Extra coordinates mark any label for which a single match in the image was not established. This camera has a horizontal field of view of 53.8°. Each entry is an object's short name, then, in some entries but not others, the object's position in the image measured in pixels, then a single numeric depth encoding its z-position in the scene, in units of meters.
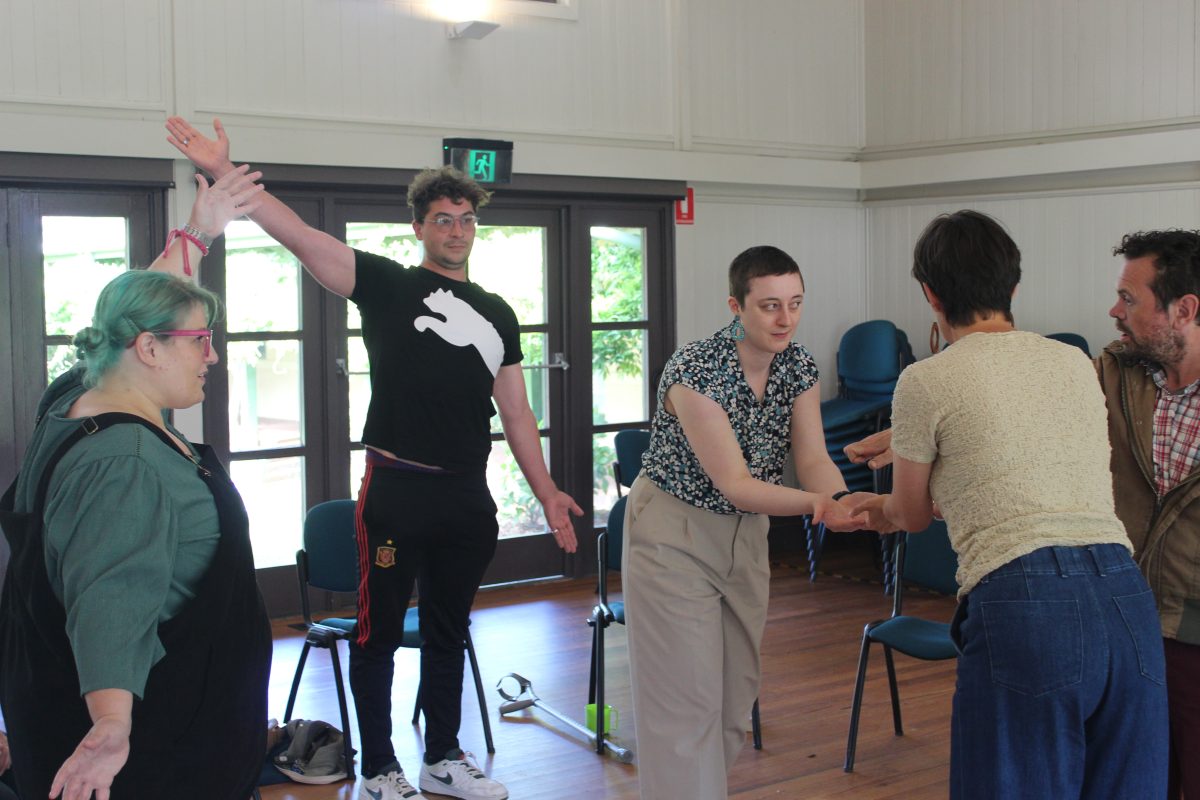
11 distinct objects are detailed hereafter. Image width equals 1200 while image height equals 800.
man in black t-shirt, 3.37
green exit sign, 6.06
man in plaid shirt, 2.38
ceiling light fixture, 5.94
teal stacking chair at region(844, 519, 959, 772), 3.85
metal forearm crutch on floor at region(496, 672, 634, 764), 4.29
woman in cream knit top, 2.06
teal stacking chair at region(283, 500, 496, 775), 4.12
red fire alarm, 7.02
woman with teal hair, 1.85
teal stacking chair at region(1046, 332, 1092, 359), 6.31
